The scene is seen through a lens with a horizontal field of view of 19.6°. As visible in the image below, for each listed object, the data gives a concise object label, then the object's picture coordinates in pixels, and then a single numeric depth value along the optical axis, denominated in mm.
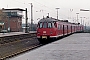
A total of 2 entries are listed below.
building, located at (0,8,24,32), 107650
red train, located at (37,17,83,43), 30766
